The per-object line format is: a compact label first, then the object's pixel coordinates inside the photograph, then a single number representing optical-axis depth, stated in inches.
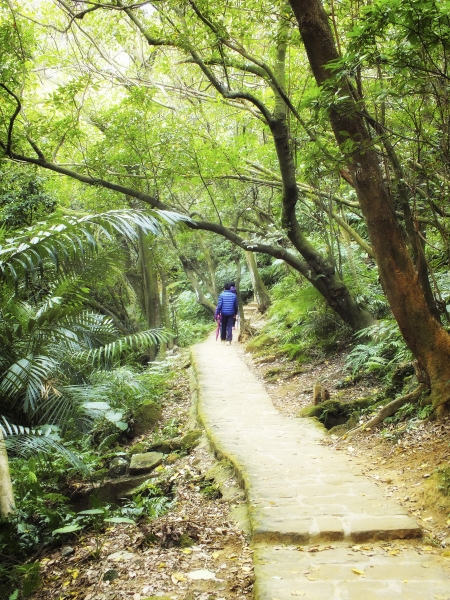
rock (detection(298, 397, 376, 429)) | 256.4
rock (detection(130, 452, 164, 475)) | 237.3
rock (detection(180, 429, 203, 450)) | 256.4
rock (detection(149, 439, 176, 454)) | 262.5
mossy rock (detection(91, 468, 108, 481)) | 234.4
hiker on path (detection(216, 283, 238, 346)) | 521.0
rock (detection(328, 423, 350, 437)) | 239.5
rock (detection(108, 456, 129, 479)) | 239.3
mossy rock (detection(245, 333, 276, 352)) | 481.4
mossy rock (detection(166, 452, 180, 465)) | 246.6
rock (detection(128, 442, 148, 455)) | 266.7
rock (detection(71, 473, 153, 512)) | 222.5
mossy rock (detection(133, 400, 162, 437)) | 308.7
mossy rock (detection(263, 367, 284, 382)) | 378.6
